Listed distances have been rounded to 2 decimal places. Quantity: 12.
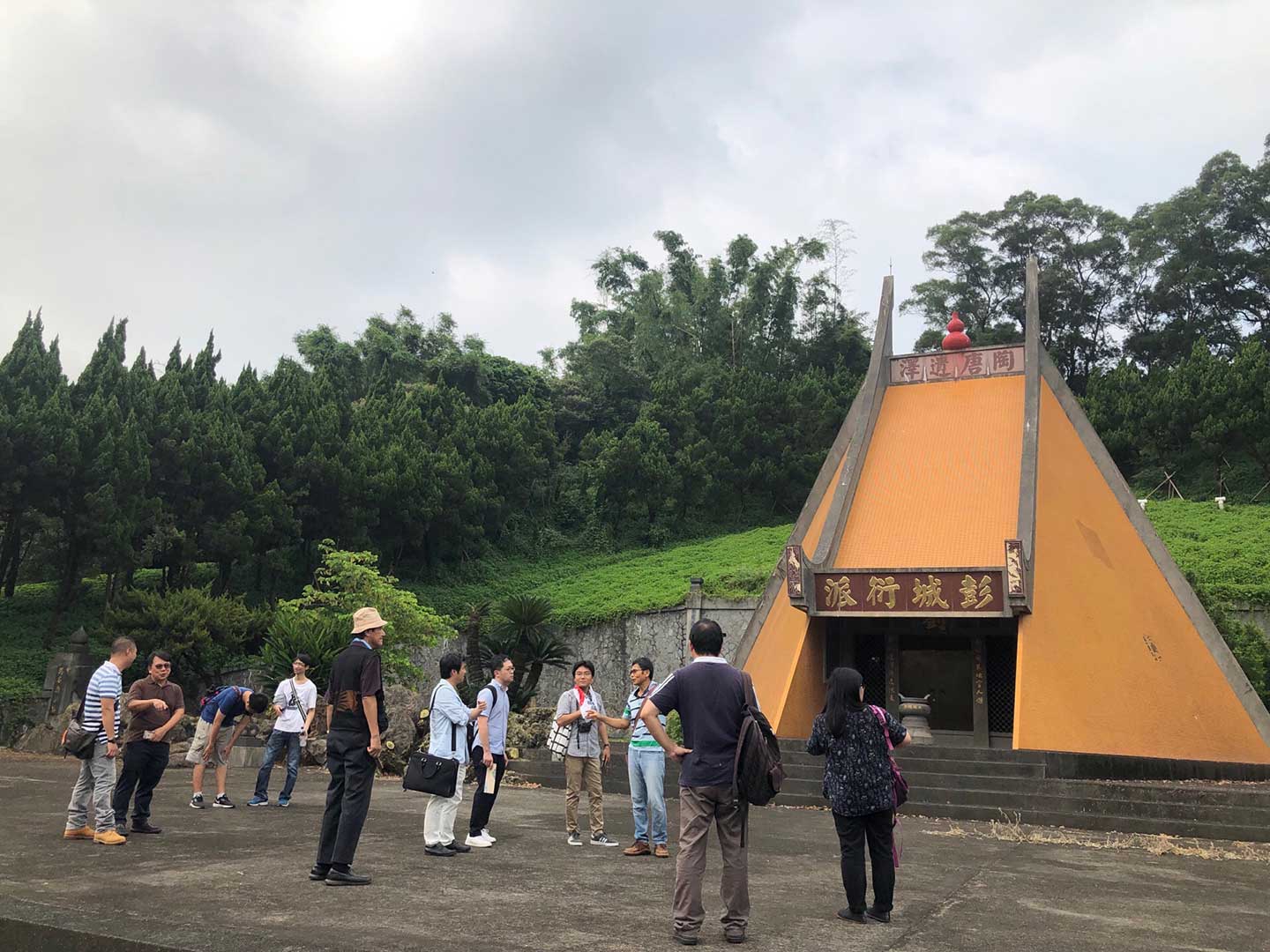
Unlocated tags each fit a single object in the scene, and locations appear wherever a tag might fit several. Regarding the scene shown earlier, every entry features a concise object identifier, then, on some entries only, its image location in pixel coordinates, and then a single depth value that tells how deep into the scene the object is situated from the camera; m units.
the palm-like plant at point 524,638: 22.89
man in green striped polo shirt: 6.85
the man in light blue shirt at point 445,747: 6.36
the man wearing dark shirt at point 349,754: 5.18
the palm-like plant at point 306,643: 16.88
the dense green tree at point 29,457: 23.95
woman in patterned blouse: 4.89
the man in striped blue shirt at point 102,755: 6.50
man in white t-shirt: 9.34
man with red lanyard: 7.33
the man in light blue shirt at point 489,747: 6.80
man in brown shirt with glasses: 7.03
